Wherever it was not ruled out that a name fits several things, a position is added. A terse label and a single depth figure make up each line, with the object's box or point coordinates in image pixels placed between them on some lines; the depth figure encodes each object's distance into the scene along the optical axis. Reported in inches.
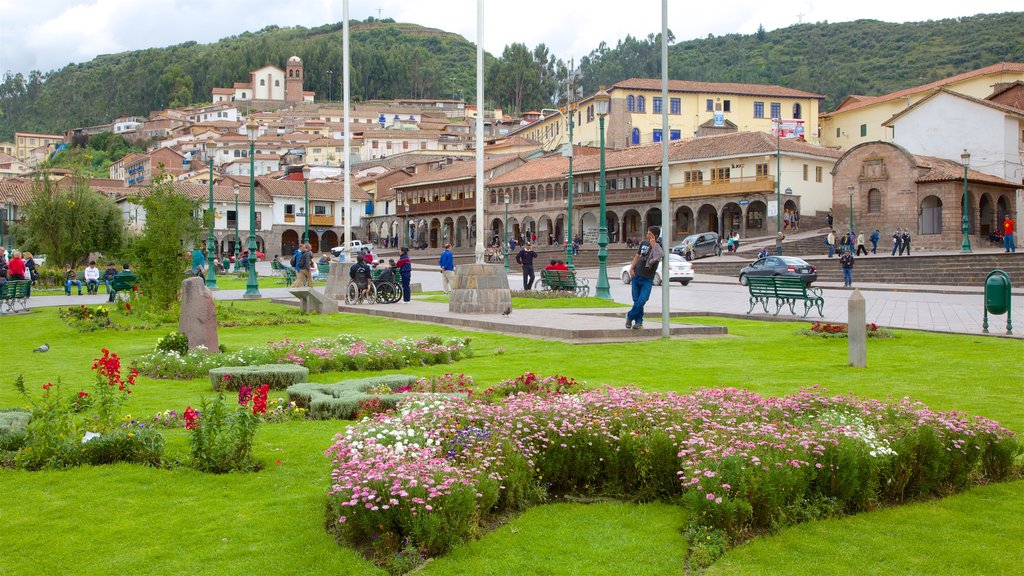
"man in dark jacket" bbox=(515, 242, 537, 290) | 1122.7
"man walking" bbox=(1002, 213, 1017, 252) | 1475.1
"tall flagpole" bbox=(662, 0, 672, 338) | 564.7
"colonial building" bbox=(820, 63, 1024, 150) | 2439.7
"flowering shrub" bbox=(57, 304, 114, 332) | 727.3
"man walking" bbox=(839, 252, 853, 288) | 1270.9
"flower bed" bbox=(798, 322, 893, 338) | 580.4
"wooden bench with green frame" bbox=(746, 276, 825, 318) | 746.2
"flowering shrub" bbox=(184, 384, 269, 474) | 257.0
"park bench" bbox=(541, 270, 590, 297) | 1047.0
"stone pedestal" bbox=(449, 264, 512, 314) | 780.6
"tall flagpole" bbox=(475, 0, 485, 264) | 804.6
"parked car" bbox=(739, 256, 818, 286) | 1337.4
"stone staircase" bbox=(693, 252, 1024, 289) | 1352.1
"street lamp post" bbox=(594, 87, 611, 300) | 1026.8
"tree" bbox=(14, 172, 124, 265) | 1595.7
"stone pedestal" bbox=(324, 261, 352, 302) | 1028.5
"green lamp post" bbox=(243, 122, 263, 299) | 1124.5
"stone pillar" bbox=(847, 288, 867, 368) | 447.8
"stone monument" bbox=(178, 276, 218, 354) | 502.3
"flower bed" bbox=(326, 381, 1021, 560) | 199.5
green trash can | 580.2
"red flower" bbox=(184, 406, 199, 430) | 263.2
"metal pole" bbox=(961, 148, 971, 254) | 1563.0
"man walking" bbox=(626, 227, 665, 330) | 563.5
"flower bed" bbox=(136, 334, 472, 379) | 460.4
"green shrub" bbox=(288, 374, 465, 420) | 333.7
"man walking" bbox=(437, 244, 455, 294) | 1159.0
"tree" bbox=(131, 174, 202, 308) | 810.2
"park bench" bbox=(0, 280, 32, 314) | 929.5
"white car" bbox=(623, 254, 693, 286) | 1385.3
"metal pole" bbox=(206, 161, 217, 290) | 1261.7
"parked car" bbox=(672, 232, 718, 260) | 1892.2
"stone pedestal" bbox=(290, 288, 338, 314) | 860.6
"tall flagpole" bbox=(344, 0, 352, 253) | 1034.9
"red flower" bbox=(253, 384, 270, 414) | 263.3
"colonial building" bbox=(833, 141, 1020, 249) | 1888.5
